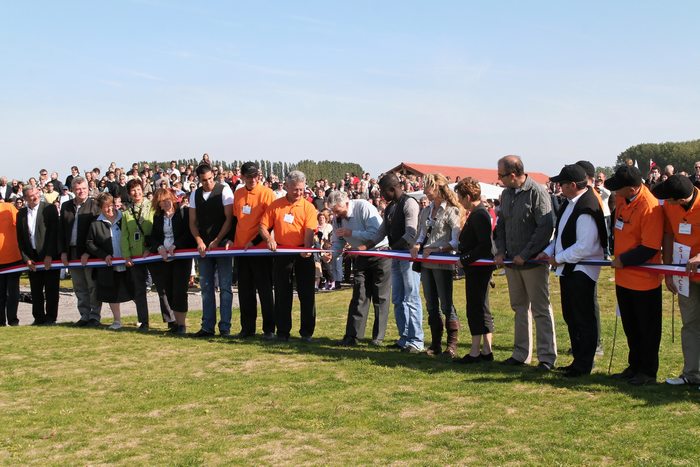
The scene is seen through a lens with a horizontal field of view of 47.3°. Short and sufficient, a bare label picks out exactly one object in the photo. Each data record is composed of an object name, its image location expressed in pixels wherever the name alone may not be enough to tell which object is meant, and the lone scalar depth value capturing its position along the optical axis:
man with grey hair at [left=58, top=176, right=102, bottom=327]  13.32
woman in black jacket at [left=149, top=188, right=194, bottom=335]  12.01
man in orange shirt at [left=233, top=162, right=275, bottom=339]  11.47
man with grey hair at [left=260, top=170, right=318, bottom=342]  11.17
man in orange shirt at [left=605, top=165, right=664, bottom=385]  7.84
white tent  32.29
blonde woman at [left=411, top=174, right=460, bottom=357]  9.76
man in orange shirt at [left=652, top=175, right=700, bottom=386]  7.57
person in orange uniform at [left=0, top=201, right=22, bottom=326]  13.88
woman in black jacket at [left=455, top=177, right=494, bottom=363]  9.22
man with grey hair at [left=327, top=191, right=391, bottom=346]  10.87
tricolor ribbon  7.83
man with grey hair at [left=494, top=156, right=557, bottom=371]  8.64
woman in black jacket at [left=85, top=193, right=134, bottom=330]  13.01
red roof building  52.67
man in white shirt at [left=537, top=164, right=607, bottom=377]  8.19
